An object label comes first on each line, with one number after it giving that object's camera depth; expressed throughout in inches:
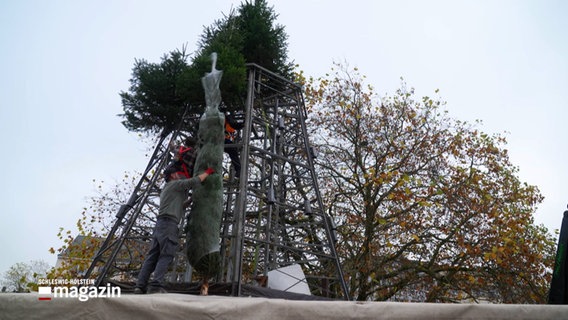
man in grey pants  201.2
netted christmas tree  223.6
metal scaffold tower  311.3
